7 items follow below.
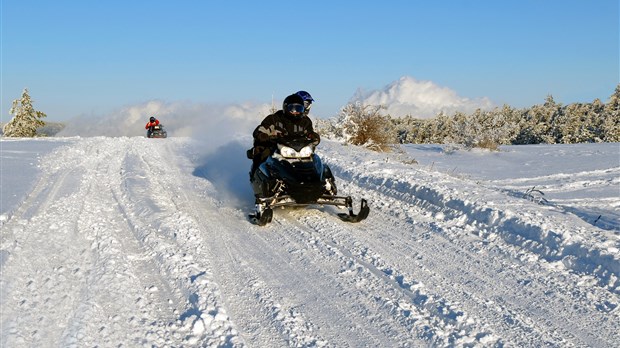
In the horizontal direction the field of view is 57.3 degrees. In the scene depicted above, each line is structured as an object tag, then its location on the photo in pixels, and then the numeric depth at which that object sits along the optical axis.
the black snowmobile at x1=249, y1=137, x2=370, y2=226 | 7.71
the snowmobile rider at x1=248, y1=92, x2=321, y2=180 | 9.09
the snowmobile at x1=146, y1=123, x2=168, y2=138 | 31.30
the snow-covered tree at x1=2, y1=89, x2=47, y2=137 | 43.28
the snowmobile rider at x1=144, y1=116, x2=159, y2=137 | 31.53
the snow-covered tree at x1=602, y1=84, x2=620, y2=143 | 36.02
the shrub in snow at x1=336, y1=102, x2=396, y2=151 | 18.36
